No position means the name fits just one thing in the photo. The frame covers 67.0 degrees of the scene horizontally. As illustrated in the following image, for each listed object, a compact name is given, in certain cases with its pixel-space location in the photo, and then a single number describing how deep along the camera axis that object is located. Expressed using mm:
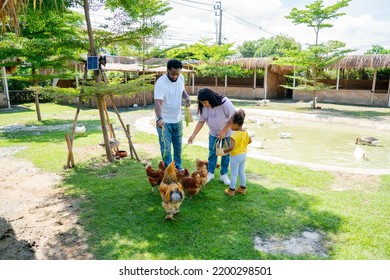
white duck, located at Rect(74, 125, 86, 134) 9492
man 4477
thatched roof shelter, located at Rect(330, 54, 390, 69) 17125
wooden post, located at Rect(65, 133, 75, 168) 6186
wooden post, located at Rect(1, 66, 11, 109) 16406
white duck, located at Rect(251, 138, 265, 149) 8797
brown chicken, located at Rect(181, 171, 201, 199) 4355
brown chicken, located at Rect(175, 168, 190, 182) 4645
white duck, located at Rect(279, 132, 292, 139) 10062
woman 4555
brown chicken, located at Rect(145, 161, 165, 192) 4629
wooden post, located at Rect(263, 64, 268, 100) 21761
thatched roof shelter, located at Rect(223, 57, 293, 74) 21336
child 4332
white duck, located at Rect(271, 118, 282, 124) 12774
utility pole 34125
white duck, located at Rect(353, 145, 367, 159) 7734
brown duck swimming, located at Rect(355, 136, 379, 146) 9141
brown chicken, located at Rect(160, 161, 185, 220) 3727
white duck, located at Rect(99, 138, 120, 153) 6859
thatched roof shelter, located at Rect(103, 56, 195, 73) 17953
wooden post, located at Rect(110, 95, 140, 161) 6649
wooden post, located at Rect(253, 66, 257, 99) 22991
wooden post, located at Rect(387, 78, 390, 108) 18122
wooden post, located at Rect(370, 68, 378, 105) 18519
